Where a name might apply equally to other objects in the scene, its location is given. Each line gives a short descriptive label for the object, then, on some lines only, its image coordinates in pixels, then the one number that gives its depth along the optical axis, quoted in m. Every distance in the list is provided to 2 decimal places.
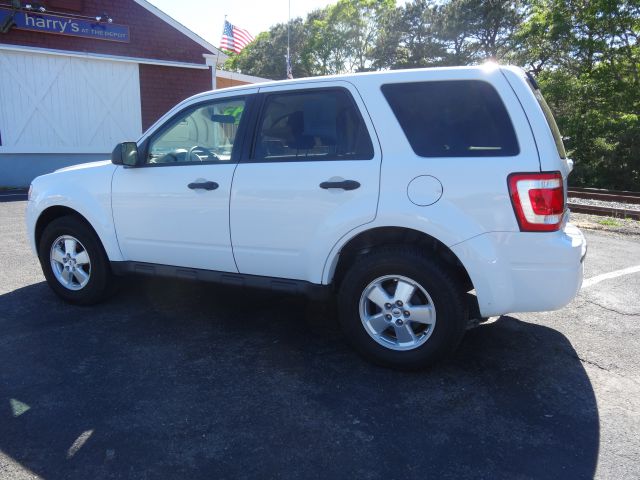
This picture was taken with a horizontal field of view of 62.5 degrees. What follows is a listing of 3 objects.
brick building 14.59
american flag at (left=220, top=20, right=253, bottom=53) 20.75
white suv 3.16
